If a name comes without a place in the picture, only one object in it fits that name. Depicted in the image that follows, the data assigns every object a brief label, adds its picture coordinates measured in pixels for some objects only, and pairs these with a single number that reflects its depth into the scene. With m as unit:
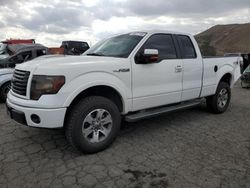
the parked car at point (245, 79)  7.82
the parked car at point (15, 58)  5.37
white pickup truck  2.57
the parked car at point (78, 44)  17.18
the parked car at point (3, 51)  7.75
